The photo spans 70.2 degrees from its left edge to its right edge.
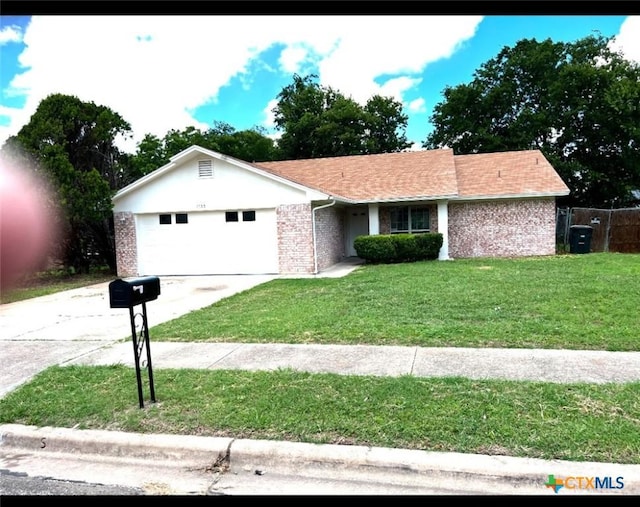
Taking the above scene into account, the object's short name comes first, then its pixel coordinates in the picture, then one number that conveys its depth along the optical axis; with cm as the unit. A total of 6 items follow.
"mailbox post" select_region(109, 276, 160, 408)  391
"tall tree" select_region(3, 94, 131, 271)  1398
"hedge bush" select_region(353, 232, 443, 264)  1577
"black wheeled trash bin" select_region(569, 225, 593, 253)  1714
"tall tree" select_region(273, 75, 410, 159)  3269
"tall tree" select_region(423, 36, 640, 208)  2589
